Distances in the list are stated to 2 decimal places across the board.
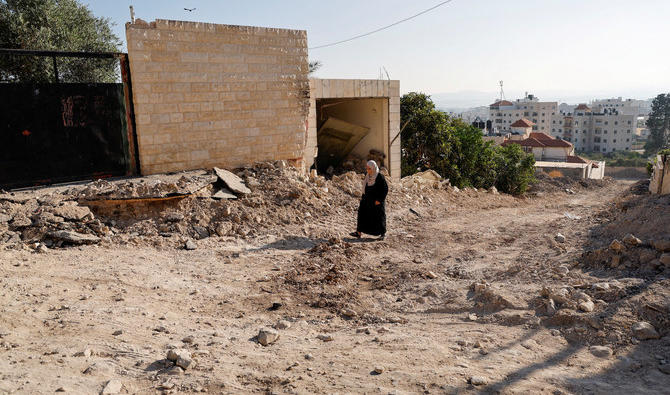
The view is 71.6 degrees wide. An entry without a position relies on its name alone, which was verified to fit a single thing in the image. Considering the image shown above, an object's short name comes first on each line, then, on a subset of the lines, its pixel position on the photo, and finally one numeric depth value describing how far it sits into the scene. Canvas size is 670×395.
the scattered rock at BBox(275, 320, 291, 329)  4.12
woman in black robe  7.36
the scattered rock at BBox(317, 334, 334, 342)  3.83
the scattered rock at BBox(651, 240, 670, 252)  4.59
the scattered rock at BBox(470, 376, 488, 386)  3.00
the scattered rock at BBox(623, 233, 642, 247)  4.89
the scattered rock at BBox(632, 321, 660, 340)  3.46
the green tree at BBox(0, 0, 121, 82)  12.47
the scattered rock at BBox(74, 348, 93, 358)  3.21
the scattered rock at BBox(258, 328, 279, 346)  3.70
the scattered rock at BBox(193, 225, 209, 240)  6.82
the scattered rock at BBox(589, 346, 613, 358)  3.35
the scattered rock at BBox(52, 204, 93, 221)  6.21
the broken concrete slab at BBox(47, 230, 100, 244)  5.83
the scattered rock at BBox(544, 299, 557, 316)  4.01
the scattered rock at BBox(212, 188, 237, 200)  7.68
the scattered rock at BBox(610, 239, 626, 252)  4.87
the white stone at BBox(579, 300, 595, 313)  3.89
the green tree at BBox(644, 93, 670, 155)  56.72
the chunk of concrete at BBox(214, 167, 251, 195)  7.99
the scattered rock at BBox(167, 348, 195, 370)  3.16
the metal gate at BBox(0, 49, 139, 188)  6.98
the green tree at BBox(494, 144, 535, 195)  18.16
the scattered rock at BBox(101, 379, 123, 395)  2.80
